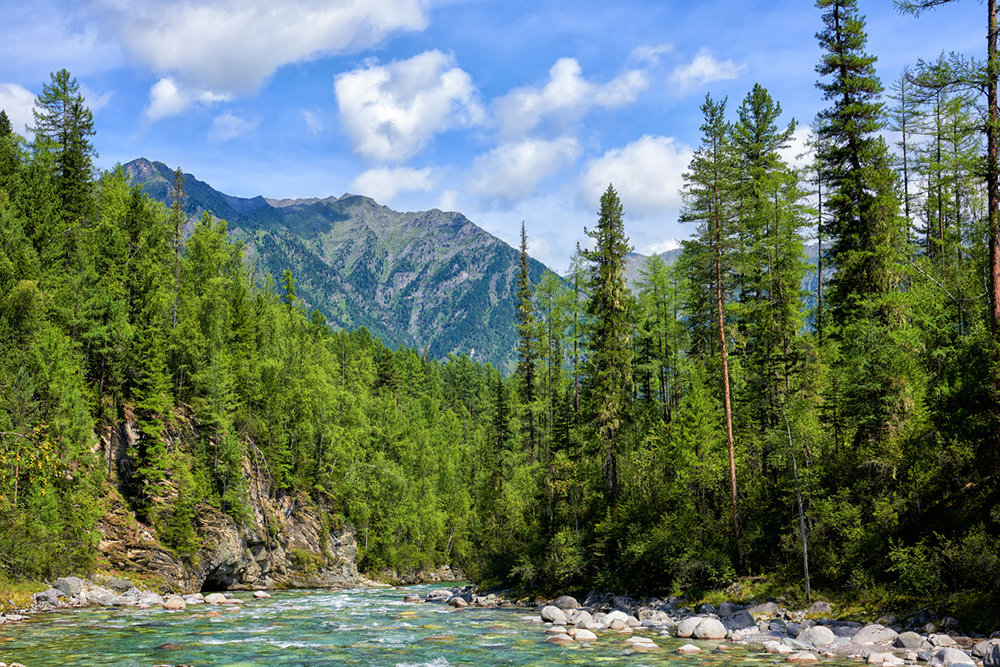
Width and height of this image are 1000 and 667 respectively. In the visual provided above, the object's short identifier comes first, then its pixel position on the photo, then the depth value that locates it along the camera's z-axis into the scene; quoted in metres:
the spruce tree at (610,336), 39.78
